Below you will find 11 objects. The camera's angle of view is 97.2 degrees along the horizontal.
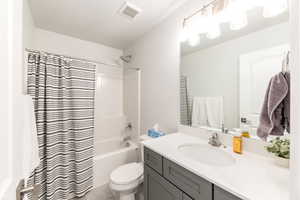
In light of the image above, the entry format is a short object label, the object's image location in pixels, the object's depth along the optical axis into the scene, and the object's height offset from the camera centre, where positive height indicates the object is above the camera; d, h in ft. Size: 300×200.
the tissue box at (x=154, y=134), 5.36 -1.42
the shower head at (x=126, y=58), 8.39 +2.63
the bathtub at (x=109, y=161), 5.96 -3.00
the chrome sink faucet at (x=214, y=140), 3.83 -1.23
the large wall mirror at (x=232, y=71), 3.16 +0.81
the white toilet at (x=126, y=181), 4.52 -2.87
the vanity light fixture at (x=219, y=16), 3.21 +2.49
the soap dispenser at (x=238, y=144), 3.37 -1.16
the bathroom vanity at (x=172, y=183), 2.42 -1.87
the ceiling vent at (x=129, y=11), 4.89 +3.45
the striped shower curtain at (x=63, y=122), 4.66 -0.89
